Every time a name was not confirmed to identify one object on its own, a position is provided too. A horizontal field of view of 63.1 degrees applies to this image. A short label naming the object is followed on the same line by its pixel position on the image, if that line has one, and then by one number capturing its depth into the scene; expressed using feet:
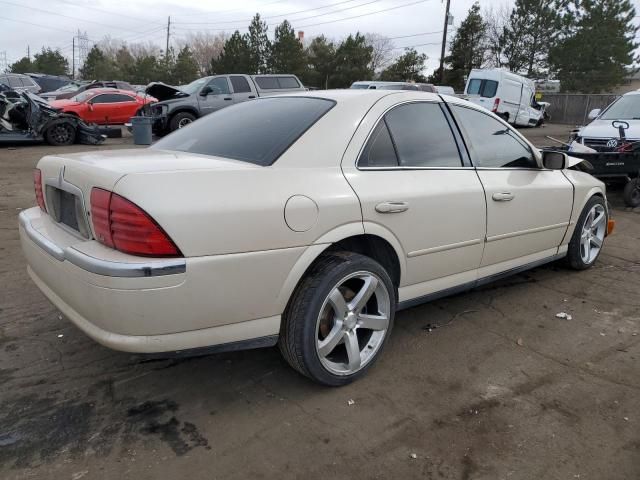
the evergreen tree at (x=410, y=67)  153.58
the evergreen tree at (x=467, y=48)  148.36
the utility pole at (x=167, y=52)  205.12
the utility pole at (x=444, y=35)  113.80
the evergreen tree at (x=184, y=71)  188.96
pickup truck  50.60
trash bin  44.62
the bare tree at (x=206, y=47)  290.15
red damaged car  55.83
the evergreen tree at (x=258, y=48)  161.89
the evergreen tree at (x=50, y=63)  247.70
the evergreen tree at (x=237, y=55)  160.97
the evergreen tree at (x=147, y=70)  199.62
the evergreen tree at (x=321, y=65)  155.94
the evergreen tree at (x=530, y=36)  142.92
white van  78.18
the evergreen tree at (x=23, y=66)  269.52
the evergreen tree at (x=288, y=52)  154.81
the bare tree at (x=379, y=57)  218.38
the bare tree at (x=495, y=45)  152.76
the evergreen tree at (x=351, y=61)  152.46
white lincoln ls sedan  7.29
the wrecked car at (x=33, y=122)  42.68
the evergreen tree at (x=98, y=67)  222.69
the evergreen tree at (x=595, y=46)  133.18
